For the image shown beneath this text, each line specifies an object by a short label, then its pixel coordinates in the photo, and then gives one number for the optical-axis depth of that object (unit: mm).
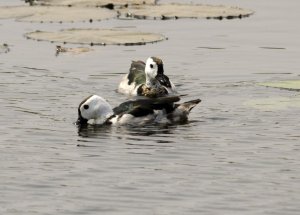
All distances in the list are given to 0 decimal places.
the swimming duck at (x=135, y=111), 21656
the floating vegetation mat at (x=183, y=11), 31453
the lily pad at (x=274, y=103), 22156
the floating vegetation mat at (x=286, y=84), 23625
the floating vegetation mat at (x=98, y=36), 28453
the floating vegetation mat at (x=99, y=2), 33219
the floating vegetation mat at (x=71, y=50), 28172
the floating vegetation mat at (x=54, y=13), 31250
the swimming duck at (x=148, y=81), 24969
